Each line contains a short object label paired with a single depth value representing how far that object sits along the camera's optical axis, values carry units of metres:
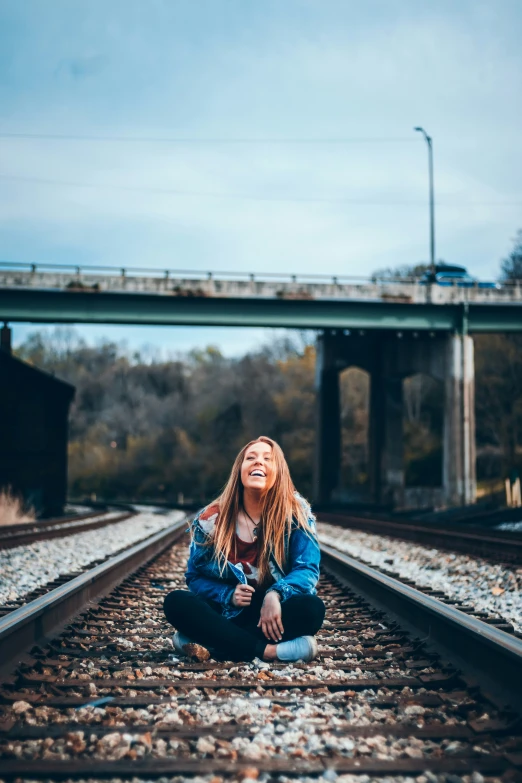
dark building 24.36
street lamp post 30.98
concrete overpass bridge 26.95
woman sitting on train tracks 4.25
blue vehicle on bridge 29.81
